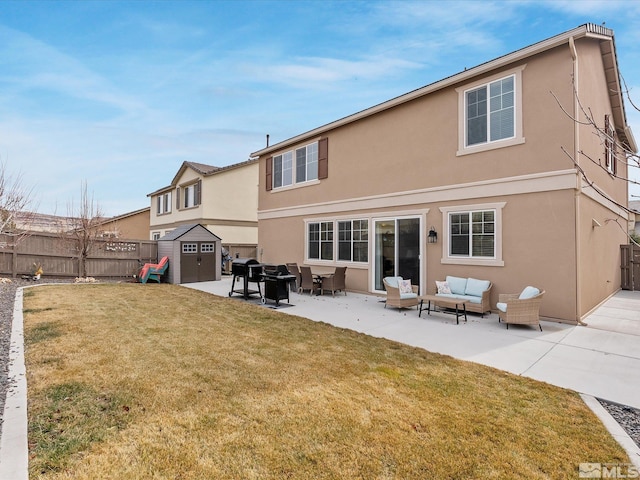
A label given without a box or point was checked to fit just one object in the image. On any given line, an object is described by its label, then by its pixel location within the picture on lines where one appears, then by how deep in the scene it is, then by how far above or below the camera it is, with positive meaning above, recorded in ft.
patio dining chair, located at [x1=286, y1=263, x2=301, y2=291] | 41.08 -3.08
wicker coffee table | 26.09 -4.46
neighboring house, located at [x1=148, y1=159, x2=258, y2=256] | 70.49 +9.76
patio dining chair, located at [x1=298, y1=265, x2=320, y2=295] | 38.78 -4.07
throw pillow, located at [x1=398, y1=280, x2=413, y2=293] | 30.62 -3.65
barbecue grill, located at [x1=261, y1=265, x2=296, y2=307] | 32.48 -3.57
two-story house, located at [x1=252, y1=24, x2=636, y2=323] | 25.29 +5.95
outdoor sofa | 27.17 -3.82
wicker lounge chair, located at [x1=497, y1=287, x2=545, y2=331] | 23.18 -4.39
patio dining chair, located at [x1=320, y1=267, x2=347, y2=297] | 37.73 -3.94
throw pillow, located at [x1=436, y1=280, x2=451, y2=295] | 29.64 -3.62
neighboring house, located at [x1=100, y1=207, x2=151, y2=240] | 94.58 +6.23
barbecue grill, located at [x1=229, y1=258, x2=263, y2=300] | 35.53 -2.67
